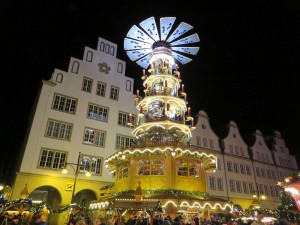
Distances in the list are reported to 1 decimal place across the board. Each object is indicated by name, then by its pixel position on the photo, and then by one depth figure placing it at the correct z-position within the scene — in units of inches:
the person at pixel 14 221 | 328.5
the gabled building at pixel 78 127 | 879.1
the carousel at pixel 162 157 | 649.6
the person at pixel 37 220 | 307.2
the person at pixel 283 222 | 279.1
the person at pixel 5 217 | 468.8
